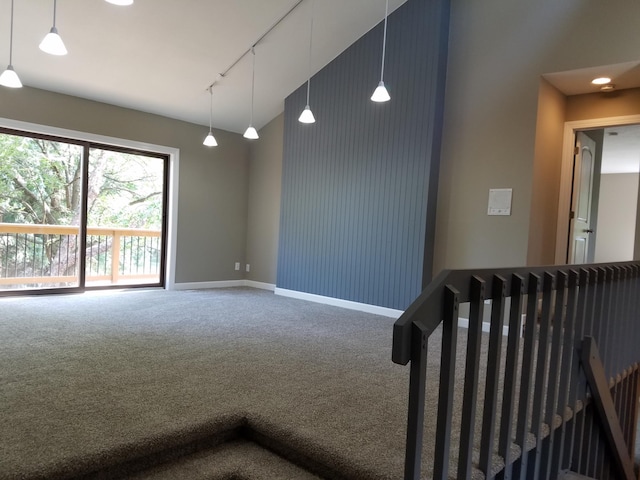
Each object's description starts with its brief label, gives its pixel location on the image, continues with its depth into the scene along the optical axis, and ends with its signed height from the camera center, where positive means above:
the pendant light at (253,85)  4.70 +1.64
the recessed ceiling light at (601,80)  3.91 +1.44
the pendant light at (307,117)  4.13 +0.98
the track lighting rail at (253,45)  4.32 +1.87
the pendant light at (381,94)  3.49 +1.05
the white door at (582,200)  4.64 +0.37
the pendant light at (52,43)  2.72 +1.04
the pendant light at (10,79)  3.04 +0.88
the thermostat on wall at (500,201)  4.07 +0.26
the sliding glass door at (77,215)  4.82 -0.13
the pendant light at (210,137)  5.16 +0.91
